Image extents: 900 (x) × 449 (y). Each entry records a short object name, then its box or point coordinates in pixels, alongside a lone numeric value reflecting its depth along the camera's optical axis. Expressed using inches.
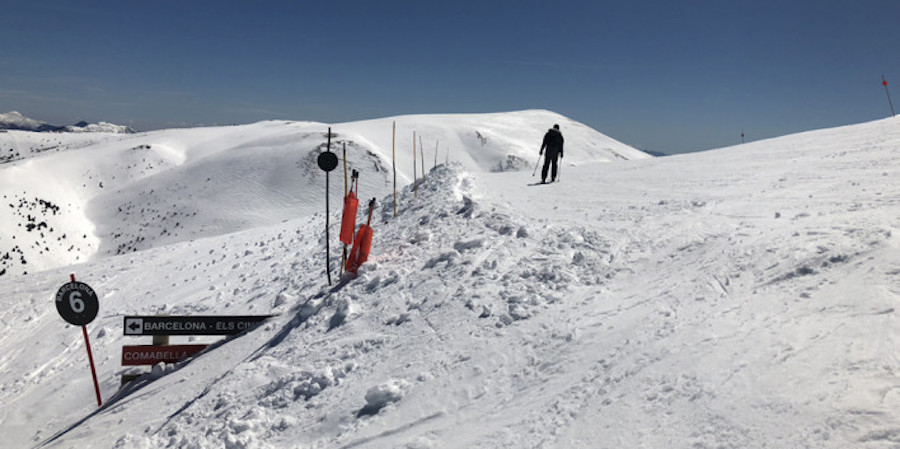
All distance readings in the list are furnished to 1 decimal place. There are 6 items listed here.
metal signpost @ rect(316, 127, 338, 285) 361.4
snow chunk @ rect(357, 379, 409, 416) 206.7
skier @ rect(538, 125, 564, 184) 632.4
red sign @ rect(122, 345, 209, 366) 331.9
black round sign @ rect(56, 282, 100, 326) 320.2
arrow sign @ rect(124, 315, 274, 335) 332.8
